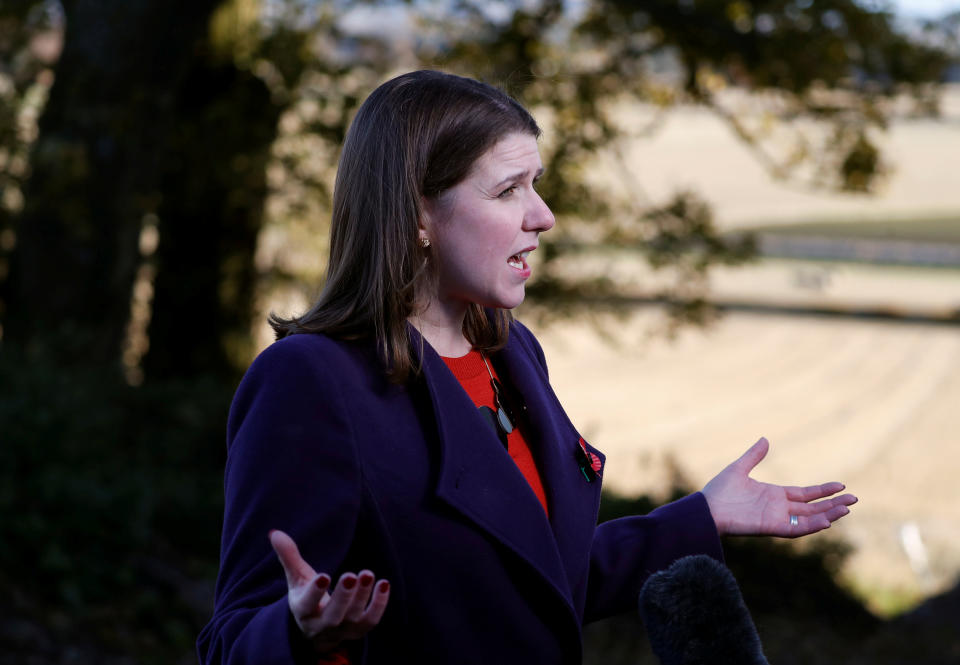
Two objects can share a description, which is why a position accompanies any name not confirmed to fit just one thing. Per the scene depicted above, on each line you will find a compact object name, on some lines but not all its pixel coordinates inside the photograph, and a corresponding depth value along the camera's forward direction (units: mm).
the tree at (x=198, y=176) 6276
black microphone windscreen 2227
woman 2361
